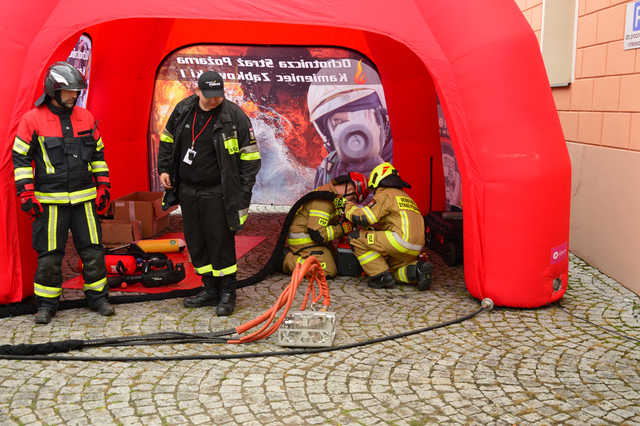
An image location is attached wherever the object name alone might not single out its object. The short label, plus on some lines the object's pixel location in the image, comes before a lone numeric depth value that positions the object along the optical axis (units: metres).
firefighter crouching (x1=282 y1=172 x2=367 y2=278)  6.94
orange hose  4.90
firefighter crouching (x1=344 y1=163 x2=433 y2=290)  6.54
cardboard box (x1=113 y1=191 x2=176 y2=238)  8.68
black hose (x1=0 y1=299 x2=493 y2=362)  4.73
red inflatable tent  5.59
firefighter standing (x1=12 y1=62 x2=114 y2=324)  5.30
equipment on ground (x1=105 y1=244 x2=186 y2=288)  6.58
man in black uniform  5.61
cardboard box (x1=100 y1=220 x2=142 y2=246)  8.20
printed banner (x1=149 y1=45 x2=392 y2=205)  9.59
